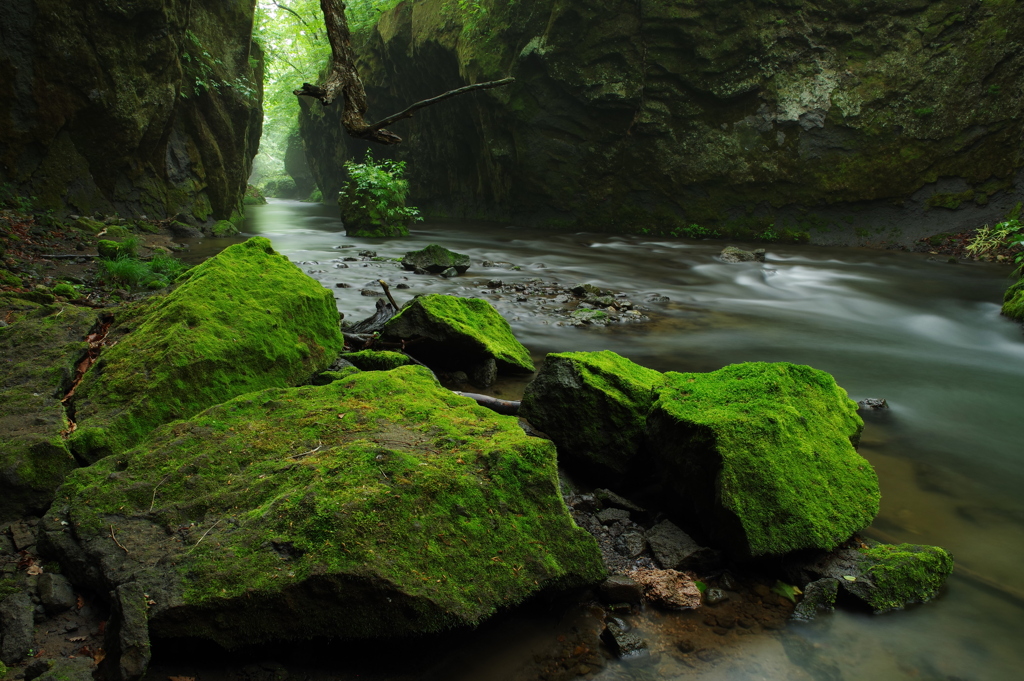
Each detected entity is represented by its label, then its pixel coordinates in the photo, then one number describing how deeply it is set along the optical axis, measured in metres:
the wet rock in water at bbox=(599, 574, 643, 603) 2.60
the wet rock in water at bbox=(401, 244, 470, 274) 11.52
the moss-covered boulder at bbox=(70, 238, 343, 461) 3.17
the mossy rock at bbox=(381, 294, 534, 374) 5.16
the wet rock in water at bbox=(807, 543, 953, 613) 2.70
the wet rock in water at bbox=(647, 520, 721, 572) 2.91
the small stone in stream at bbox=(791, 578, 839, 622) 2.64
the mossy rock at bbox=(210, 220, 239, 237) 15.34
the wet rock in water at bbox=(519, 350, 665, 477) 3.68
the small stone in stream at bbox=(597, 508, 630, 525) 3.30
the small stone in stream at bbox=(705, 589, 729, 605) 2.71
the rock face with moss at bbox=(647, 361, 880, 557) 2.87
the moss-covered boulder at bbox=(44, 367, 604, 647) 2.03
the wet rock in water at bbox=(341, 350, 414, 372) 4.68
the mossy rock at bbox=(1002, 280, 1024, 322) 8.30
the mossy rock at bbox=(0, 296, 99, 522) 2.56
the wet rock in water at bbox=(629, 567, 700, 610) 2.65
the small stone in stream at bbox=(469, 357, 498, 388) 5.27
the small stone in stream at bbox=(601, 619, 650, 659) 2.37
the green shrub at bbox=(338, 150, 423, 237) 17.33
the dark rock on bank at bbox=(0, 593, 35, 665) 1.88
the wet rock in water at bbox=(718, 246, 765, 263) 14.01
